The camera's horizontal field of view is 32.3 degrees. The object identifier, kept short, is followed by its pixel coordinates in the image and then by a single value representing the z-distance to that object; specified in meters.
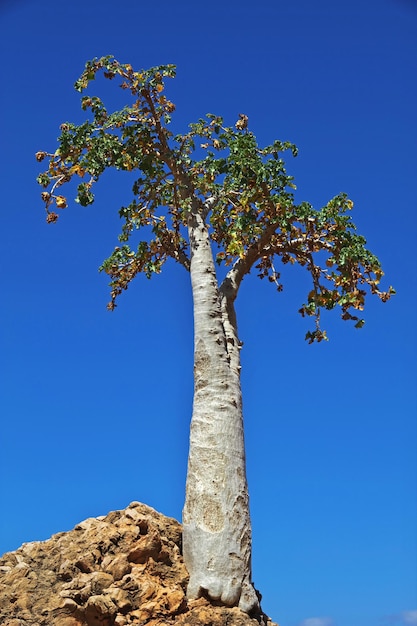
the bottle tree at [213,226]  9.35
